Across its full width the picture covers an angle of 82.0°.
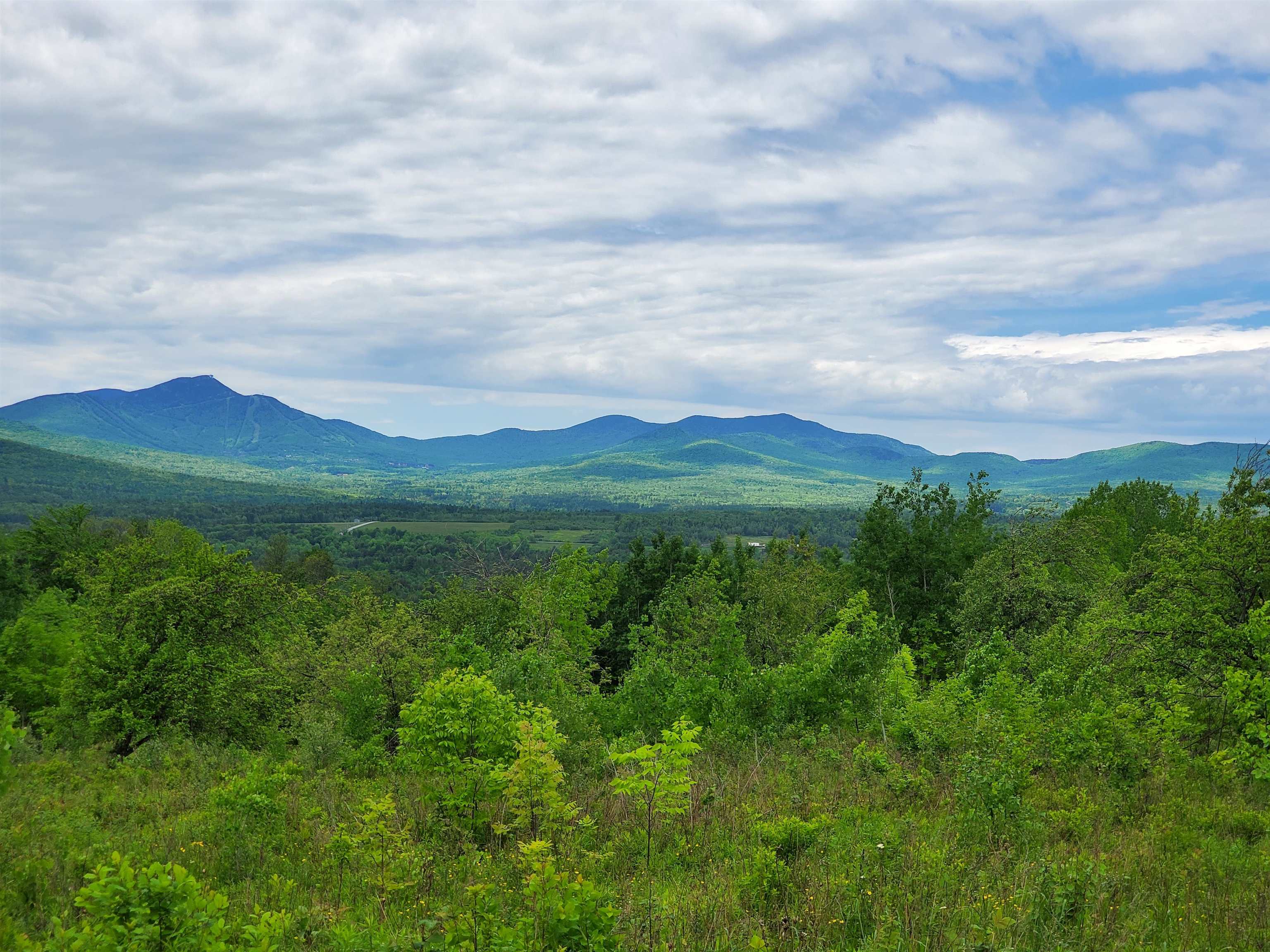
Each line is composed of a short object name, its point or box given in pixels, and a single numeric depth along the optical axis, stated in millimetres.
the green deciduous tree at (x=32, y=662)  29828
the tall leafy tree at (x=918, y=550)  37531
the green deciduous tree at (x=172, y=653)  21219
